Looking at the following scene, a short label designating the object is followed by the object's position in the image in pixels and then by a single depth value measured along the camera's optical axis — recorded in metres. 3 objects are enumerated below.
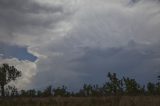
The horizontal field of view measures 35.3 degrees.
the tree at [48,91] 56.14
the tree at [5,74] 63.34
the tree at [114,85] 54.22
